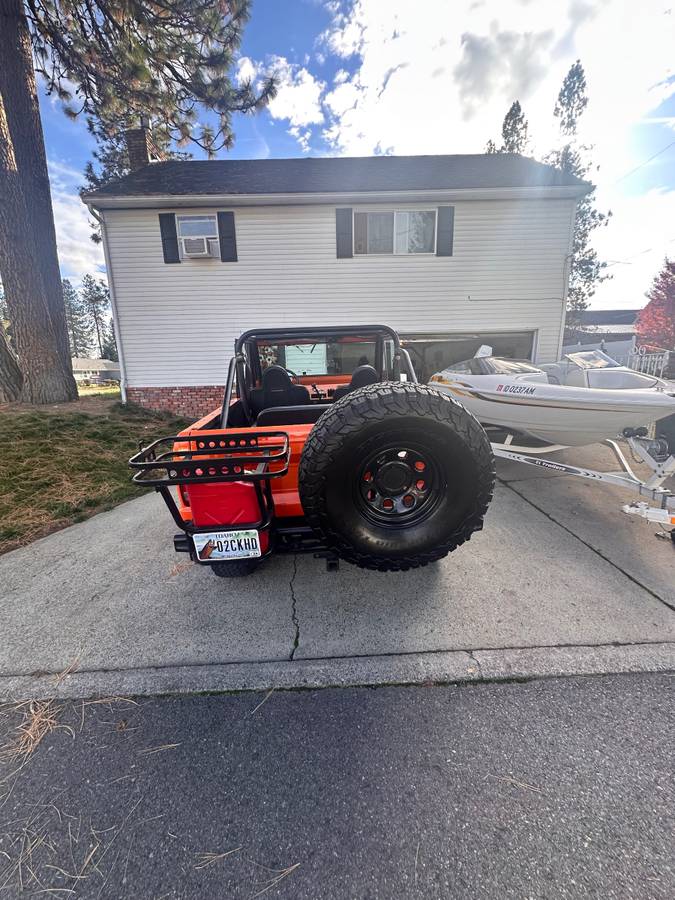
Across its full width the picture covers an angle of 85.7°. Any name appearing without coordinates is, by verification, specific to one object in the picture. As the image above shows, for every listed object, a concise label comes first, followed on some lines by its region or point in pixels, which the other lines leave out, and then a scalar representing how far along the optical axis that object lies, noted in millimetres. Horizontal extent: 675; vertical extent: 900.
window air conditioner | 8828
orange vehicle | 1809
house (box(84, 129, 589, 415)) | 8828
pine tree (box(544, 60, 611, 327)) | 20000
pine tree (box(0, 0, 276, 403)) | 7430
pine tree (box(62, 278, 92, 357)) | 70000
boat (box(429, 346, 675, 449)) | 3343
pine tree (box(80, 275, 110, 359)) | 68625
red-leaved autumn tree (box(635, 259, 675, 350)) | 20156
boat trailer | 2816
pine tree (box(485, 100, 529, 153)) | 20062
